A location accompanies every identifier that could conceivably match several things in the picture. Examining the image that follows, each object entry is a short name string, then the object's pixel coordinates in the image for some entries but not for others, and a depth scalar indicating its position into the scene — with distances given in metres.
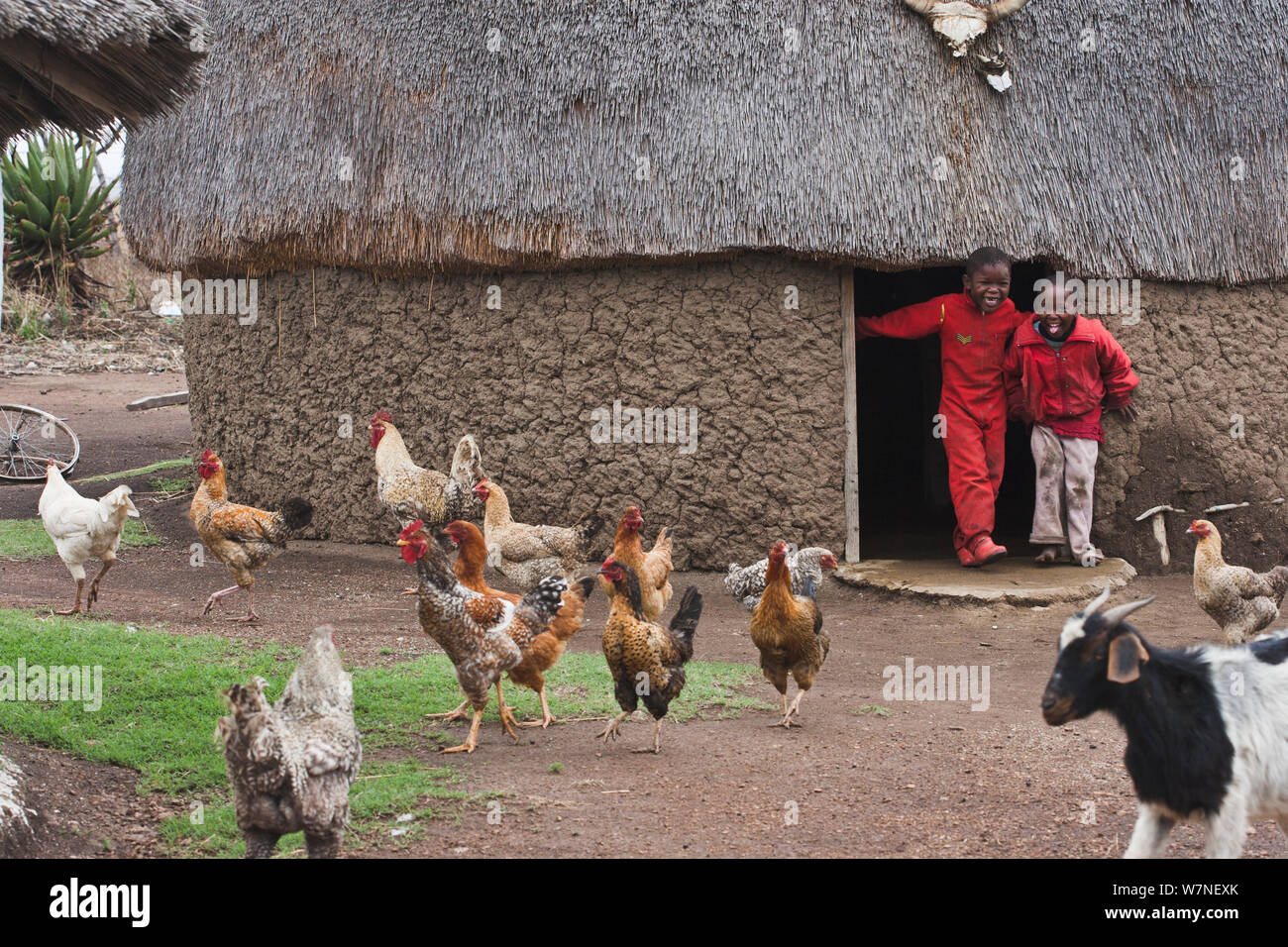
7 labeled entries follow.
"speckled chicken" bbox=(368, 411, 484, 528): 8.36
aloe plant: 16.53
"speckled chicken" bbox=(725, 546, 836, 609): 6.82
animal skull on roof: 8.54
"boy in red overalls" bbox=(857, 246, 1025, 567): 8.59
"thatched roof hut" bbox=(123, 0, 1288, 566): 8.37
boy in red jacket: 8.30
